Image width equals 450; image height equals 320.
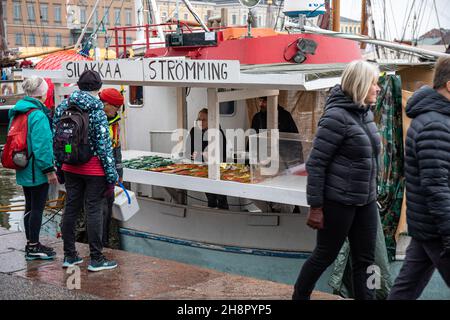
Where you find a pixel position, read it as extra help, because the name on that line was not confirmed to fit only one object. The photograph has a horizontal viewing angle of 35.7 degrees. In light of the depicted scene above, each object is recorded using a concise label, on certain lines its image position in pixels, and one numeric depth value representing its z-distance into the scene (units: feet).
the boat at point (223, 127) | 22.95
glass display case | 23.65
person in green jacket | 19.43
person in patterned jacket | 17.98
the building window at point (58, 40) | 268.21
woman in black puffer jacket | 14.66
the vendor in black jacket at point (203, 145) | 27.37
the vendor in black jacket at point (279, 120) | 28.73
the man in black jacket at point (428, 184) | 13.33
